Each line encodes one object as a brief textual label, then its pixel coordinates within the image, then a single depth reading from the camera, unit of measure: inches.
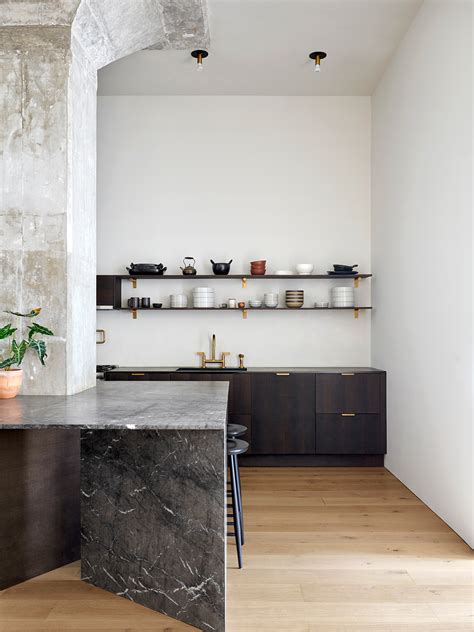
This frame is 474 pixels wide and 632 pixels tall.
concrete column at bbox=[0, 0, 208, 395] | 114.6
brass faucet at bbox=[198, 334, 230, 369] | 199.0
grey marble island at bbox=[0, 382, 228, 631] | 85.4
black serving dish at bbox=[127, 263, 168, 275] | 193.9
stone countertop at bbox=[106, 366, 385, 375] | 184.7
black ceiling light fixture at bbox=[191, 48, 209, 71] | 170.4
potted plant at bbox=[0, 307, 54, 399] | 106.0
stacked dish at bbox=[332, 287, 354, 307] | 195.8
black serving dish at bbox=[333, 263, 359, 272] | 194.7
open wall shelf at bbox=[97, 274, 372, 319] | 194.5
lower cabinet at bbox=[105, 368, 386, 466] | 180.9
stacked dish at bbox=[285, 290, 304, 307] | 195.3
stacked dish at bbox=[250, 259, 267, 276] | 196.2
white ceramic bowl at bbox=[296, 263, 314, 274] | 195.8
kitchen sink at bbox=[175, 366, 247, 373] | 185.2
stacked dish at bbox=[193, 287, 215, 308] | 195.9
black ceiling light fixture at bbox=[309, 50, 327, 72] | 172.2
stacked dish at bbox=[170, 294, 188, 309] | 197.9
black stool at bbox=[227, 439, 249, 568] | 105.4
